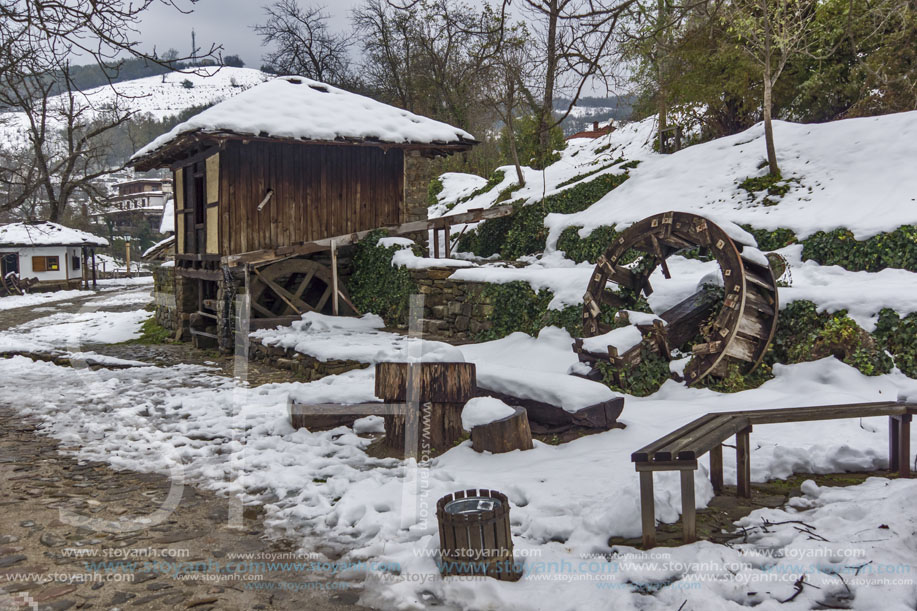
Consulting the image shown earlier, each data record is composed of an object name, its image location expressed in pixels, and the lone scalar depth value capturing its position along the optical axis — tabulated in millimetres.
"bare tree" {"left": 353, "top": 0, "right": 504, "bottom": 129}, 26219
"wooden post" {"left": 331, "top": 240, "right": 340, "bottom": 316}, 12422
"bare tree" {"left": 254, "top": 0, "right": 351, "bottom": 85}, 28172
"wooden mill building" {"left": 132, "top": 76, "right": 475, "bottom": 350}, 12039
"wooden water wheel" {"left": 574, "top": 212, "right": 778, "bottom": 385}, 6414
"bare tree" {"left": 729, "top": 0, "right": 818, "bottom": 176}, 11305
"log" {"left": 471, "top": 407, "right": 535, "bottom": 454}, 5098
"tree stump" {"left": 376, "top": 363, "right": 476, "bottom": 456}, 5344
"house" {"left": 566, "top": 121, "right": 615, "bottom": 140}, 42922
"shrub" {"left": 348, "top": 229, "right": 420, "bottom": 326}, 11922
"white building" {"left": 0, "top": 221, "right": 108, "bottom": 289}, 28719
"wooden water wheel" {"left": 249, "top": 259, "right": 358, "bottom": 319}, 12516
